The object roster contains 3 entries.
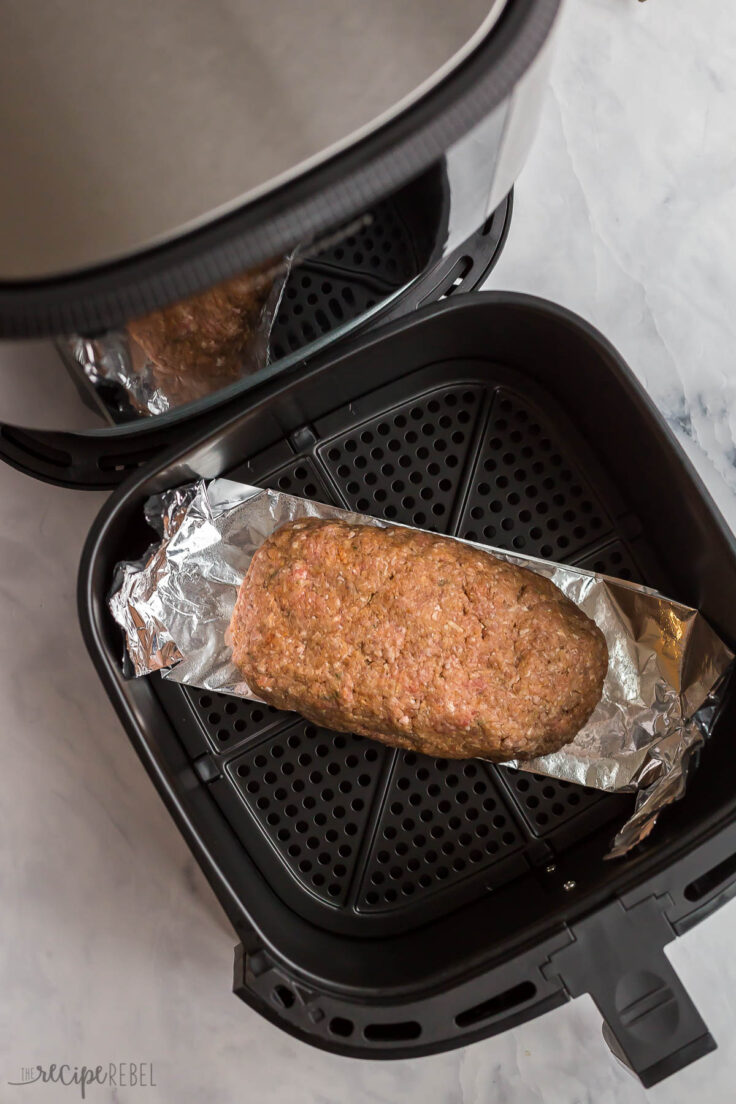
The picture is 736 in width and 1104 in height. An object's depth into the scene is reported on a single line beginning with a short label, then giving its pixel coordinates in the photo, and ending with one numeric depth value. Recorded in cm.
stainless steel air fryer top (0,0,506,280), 44
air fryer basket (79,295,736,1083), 71
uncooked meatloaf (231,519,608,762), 78
